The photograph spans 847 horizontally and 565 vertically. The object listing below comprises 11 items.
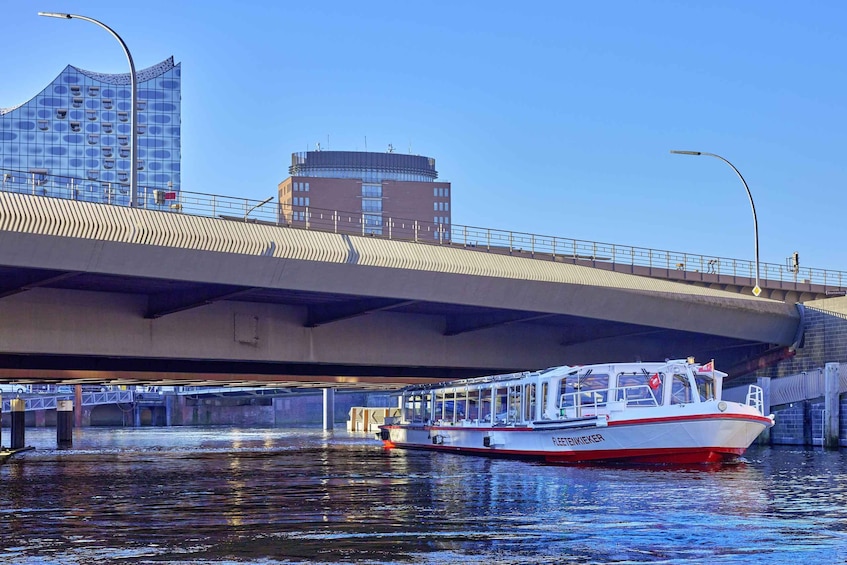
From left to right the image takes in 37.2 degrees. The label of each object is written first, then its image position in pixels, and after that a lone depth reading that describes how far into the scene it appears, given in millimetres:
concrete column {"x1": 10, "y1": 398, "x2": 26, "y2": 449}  67375
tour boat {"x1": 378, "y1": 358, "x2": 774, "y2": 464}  43188
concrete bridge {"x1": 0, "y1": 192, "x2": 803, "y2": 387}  39562
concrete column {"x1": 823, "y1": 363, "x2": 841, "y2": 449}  57094
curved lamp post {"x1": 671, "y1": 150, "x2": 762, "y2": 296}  60703
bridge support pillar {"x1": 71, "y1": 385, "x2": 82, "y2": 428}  153625
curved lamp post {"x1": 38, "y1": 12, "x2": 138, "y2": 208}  39719
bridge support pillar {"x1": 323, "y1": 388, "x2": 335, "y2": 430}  142738
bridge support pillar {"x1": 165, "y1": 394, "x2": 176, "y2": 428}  176988
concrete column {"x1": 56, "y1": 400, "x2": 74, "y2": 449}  81625
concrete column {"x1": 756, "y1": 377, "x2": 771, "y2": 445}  61719
